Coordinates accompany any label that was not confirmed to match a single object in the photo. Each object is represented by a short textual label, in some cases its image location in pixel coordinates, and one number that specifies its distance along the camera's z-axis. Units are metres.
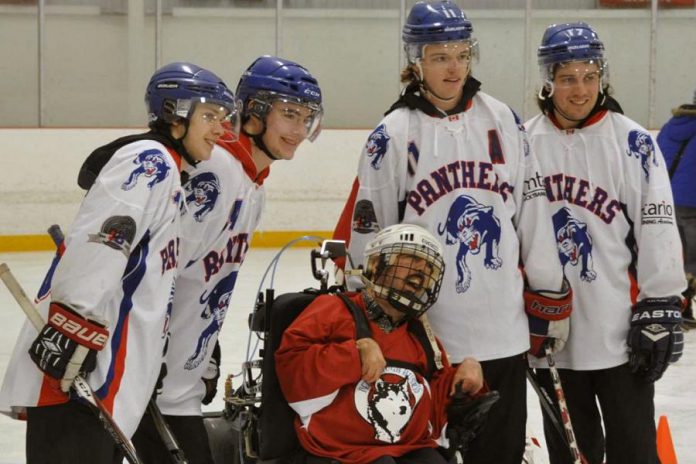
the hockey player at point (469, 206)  5.63
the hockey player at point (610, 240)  5.77
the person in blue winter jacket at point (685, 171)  11.36
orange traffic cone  7.16
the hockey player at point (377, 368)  5.14
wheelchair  5.26
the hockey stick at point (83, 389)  4.57
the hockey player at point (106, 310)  4.55
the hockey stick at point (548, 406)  5.94
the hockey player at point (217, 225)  5.40
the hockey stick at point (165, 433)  5.24
